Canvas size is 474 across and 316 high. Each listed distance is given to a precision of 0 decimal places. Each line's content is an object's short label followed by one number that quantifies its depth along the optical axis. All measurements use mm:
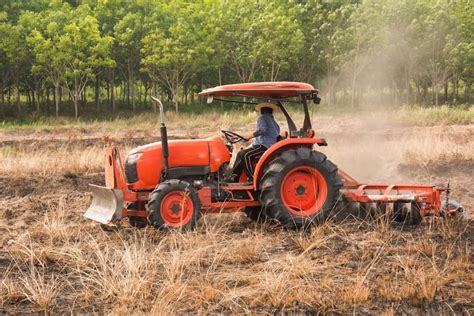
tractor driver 17309
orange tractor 16205
